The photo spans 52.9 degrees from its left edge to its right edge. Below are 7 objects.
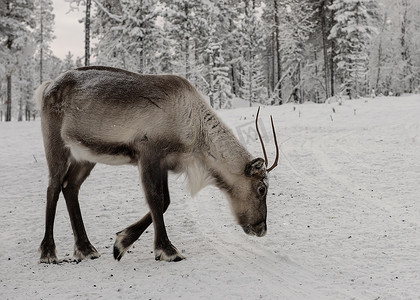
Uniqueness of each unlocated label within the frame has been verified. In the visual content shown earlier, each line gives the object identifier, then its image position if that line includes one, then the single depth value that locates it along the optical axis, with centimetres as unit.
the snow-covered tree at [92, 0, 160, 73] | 2886
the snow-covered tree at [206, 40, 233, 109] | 3843
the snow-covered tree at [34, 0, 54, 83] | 4834
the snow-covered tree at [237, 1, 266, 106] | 4181
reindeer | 479
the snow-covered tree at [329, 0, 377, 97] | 3469
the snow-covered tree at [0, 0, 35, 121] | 2653
